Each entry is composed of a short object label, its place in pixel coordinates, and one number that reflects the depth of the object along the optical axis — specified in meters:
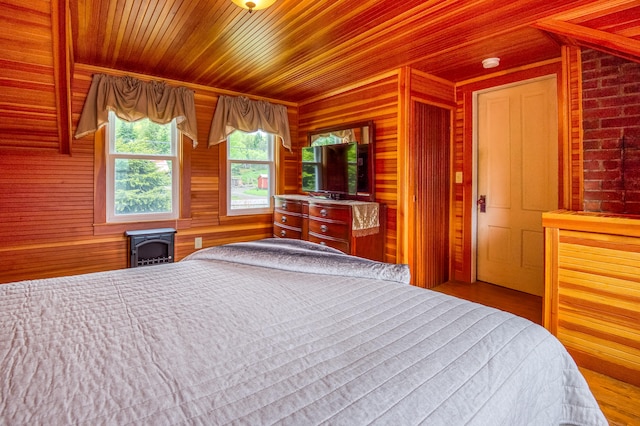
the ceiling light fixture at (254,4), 2.04
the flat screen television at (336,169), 3.71
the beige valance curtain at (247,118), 4.12
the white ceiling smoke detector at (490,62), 3.15
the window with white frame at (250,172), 4.39
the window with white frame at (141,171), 3.63
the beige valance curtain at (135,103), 3.35
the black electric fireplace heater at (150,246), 3.54
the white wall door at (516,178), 3.28
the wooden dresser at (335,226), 3.26
